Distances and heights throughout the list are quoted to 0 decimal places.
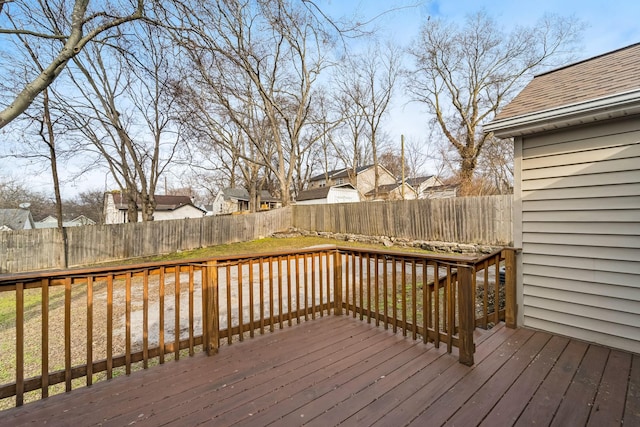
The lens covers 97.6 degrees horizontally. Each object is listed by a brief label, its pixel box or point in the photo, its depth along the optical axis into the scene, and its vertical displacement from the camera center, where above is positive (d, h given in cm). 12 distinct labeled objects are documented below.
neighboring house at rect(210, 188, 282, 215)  3038 +169
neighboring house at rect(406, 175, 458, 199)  2016 +183
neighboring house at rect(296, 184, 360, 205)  2276 +168
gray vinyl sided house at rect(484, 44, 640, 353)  247 +7
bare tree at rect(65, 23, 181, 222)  1099 +395
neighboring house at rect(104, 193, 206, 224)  2741 +91
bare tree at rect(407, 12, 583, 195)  1401 +787
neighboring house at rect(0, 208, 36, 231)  1654 +12
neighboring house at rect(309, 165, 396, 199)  2840 +395
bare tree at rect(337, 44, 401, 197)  1761 +878
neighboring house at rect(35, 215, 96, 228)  2616 -27
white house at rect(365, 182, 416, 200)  2322 +194
